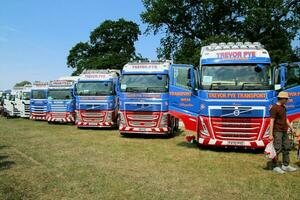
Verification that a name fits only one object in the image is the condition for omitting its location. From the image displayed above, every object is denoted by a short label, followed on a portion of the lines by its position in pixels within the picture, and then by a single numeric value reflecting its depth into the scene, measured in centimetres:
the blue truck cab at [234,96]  1165
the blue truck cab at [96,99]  1969
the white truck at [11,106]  3160
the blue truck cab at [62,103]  2362
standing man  904
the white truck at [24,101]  2988
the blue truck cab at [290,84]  1188
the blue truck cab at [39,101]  2694
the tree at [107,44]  5422
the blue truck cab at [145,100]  1612
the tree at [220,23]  3016
